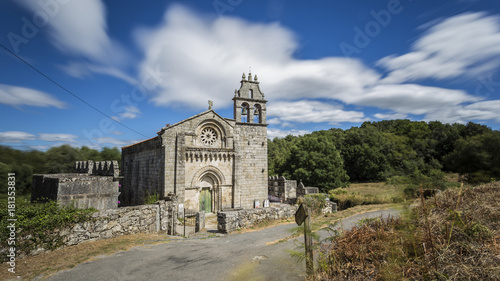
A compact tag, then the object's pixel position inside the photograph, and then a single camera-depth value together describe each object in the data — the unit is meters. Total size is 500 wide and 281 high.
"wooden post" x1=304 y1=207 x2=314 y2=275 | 3.88
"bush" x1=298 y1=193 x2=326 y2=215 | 15.17
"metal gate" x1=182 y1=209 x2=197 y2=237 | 11.85
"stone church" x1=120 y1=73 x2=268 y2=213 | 15.58
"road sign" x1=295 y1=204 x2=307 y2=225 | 3.96
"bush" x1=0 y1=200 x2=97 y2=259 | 6.57
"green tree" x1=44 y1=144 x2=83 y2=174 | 26.19
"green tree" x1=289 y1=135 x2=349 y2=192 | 26.55
